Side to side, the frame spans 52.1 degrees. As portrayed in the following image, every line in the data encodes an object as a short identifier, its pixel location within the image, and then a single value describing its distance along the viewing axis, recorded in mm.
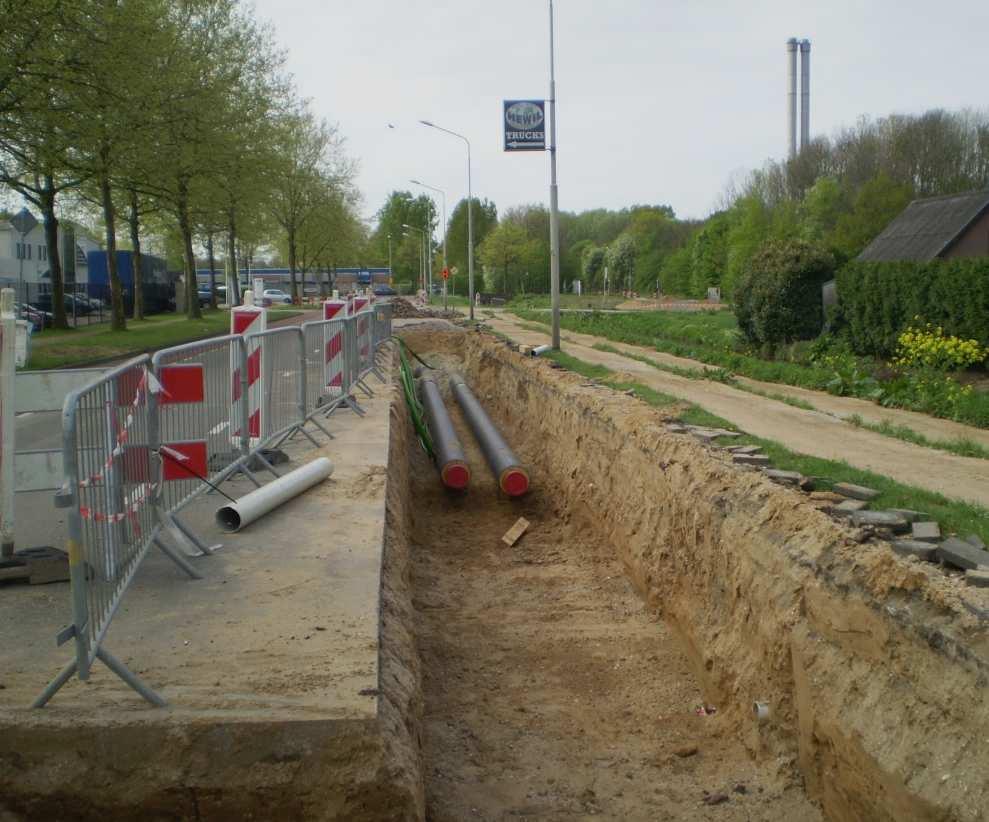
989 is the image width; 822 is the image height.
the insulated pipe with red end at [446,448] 13289
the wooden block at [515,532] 11685
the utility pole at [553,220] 22781
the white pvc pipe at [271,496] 7258
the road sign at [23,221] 23703
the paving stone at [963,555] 5387
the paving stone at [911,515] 6551
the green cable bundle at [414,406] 15553
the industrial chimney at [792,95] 70188
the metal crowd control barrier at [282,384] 9070
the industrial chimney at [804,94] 70500
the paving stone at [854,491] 7180
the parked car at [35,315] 33438
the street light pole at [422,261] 95312
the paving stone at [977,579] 5035
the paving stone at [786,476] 7762
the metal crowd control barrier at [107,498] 4242
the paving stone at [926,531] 6082
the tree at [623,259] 79750
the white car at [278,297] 75531
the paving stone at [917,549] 5711
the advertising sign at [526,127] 22719
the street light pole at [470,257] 47669
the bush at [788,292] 22328
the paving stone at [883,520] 6359
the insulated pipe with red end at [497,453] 12977
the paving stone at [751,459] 8609
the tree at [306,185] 59000
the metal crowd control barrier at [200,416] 6031
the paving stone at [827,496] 7137
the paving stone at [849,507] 6684
